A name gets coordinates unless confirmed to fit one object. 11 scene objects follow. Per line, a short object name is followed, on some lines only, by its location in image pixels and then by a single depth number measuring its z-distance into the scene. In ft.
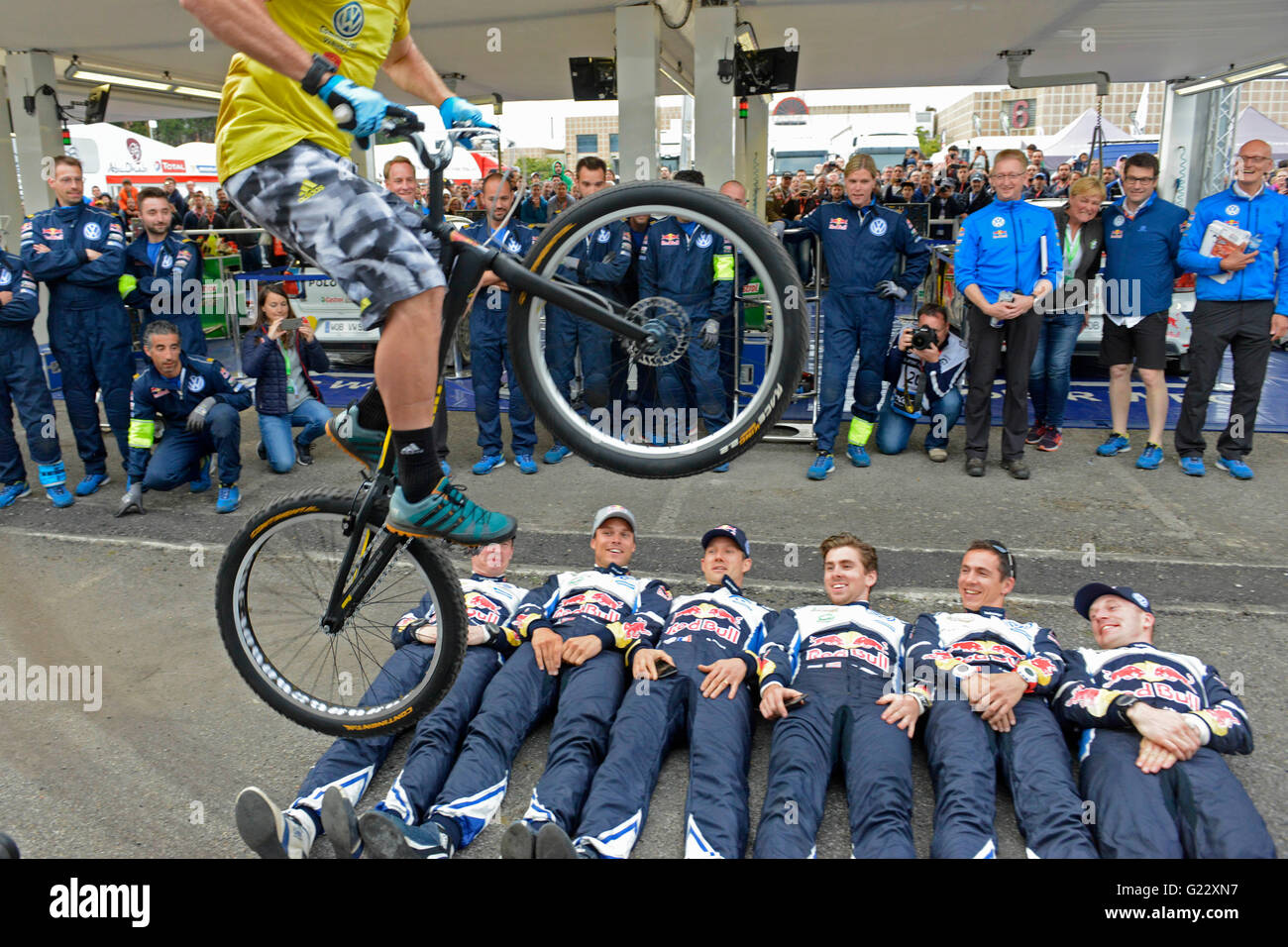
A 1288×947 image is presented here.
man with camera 24.09
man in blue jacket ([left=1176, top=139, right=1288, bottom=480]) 21.65
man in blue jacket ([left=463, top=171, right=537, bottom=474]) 23.31
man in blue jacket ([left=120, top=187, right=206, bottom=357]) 23.45
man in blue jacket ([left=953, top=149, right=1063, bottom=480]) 22.16
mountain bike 7.46
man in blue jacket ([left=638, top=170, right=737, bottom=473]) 20.94
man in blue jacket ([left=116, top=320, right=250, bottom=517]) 21.61
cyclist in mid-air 6.95
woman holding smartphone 23.03
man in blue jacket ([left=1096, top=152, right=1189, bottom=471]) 23.08
